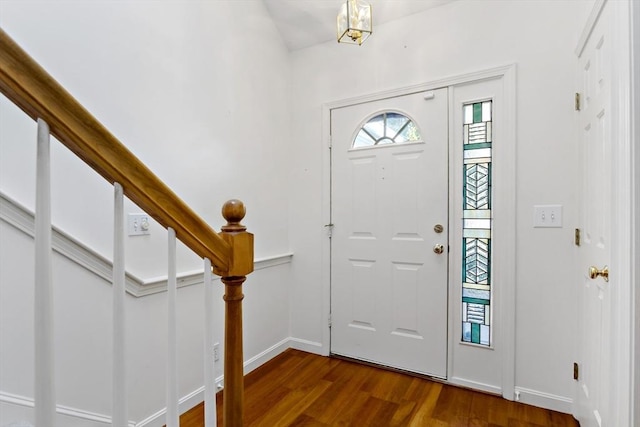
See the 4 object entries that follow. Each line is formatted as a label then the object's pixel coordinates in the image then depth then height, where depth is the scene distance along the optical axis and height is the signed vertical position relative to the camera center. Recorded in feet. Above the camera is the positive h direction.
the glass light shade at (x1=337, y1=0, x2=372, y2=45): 5.72 +3.61
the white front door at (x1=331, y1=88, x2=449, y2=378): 7.22 -0.67
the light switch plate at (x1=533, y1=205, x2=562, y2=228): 6.11 -0.05
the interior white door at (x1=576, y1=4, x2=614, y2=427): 4.06 -0.20
